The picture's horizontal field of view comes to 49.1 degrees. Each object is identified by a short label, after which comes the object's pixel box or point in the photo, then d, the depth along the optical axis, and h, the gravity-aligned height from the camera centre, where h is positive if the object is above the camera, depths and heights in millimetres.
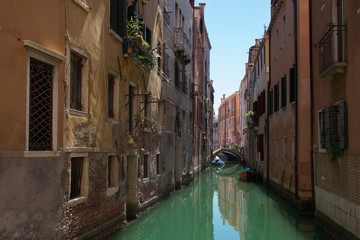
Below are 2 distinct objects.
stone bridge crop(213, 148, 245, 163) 46738 -1265
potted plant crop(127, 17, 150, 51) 11344 +3185
